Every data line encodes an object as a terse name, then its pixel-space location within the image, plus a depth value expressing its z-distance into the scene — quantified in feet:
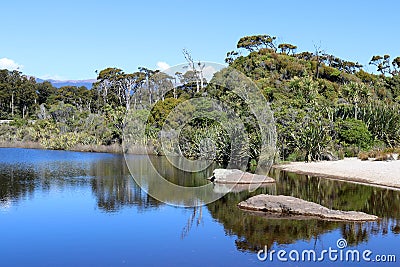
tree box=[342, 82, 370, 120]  131.07
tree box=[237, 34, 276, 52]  198.90
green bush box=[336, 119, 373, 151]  105.19
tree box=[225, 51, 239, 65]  199.22
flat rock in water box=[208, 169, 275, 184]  73.92
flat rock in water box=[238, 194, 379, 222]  47.78
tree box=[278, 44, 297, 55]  204.44
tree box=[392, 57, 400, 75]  200.23
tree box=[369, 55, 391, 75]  205.87
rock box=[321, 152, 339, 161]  98.68
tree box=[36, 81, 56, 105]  231.30
